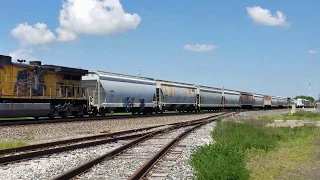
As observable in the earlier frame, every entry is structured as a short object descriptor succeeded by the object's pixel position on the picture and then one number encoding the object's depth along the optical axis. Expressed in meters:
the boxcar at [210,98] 45.66
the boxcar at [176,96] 36.38
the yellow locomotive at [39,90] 20.30
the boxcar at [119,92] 27.39
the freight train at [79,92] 20.68
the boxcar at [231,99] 52.35
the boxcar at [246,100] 58.56
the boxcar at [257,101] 64.00
